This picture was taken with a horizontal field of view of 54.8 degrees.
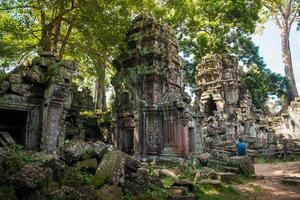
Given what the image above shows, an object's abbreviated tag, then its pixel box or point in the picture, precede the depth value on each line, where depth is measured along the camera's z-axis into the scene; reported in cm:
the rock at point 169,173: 997
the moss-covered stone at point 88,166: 634
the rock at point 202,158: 1264
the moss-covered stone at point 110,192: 541
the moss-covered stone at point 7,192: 429
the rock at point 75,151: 659
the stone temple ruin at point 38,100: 807
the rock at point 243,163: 1116
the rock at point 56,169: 543
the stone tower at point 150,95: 1277
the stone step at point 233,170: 1102
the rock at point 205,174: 958
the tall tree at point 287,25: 3519
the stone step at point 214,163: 1293
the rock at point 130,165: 688
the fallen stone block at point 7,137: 752
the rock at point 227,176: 979
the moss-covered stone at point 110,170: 588
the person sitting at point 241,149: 1391
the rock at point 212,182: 874
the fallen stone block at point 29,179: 452
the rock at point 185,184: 754
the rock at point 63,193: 469
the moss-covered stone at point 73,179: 543
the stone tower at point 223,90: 2658
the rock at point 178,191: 664
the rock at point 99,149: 686
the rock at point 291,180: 934
